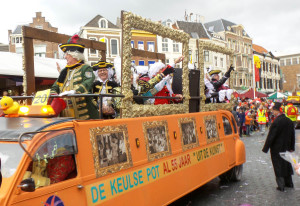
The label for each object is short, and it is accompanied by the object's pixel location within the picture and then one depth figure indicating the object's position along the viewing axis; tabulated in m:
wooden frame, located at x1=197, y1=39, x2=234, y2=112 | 5.50
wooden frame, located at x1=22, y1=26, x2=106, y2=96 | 4.16
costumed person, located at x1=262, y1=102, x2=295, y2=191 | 5.42
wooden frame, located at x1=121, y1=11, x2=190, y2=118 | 3.75
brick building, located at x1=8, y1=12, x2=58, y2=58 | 24.22
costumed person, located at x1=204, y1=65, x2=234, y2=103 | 6.17
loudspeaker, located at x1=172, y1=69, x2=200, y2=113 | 5.27
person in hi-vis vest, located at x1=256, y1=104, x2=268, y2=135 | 15.15
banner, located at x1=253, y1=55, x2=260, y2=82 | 28.15
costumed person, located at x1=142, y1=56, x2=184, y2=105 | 4.46
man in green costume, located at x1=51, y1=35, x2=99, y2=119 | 3.65
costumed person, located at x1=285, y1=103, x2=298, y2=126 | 13.00
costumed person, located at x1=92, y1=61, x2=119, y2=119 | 4.15
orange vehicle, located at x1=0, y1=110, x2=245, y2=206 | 2.30
